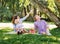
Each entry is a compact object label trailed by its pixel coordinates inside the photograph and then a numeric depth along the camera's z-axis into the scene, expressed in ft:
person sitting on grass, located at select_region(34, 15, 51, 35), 33.37
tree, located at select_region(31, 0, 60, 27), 51.47
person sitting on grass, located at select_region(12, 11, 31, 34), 35.37
